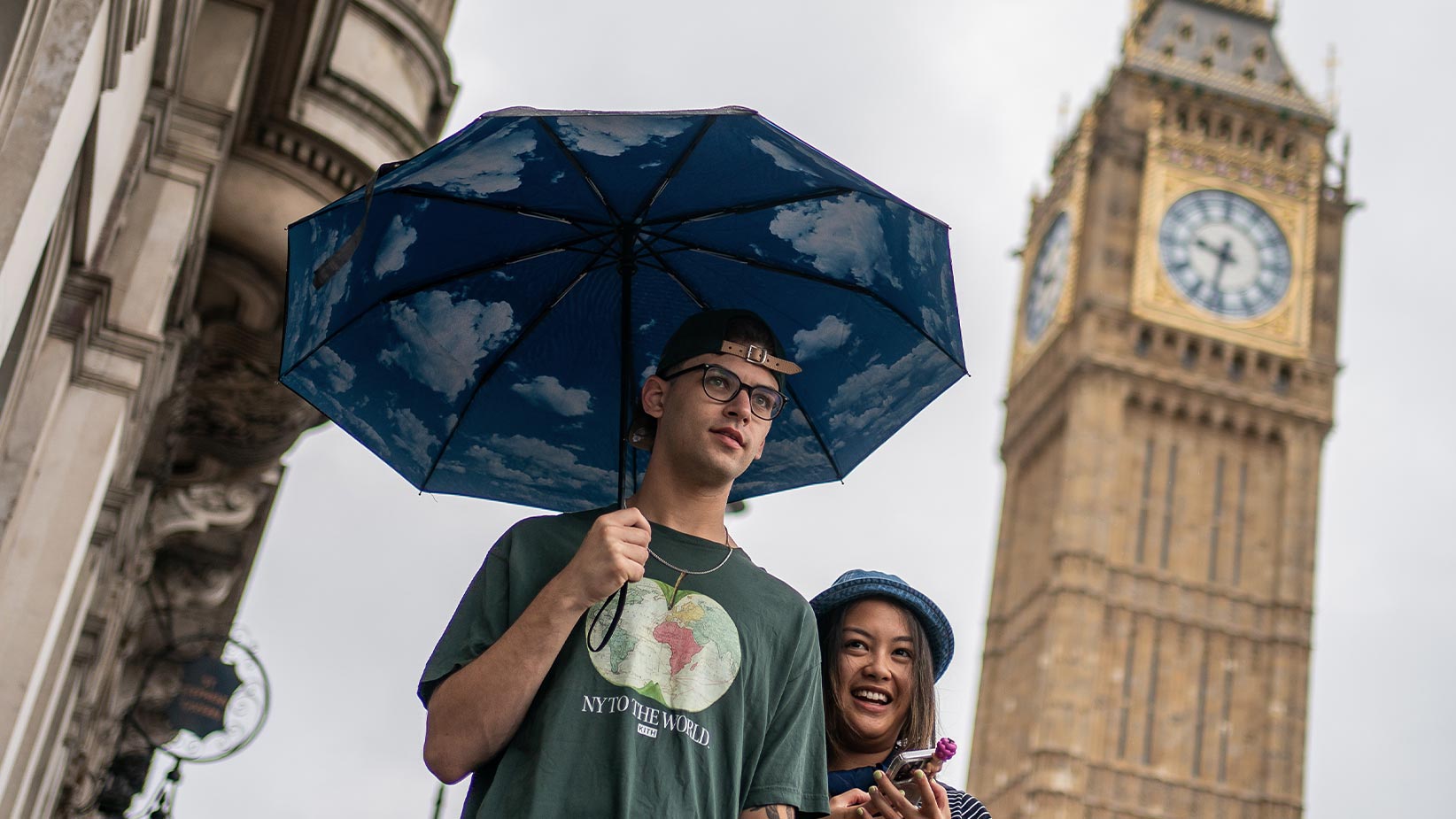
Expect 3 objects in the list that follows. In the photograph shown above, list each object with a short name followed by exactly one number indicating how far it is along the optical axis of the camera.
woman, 3.34
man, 2.60
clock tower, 44.59
